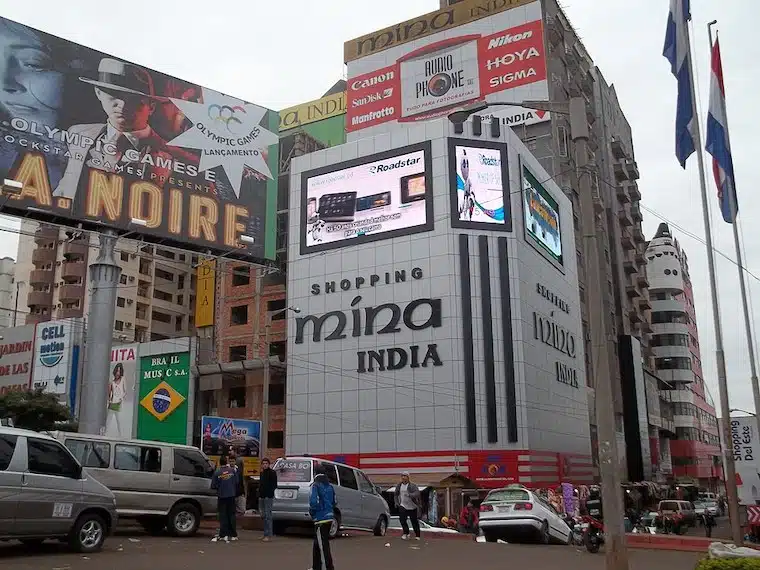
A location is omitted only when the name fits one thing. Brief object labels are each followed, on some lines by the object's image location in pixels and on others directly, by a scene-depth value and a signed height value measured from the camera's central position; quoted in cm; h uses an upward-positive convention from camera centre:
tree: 3712 +264
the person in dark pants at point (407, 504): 1822 -107
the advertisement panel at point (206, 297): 5628 +1213
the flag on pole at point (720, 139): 1928 +787
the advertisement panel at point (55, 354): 5459 +786
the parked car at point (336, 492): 1723 -84
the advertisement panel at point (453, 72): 5156 +2736
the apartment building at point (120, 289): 7588 +1795
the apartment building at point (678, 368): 8112 +992
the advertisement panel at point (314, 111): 6944 +3180
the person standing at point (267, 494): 1584 -68
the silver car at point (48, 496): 1132 -50
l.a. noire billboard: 2742 +1223
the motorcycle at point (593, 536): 1670 -172
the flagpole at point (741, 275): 1942 +480
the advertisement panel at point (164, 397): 4978 +426
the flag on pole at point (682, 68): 1769 +890
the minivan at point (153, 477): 1497 -31
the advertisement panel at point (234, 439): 3400 +102
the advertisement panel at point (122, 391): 5112 +479
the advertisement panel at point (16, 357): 5747 +805
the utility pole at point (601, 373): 940 +107
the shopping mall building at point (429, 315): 3566 +712
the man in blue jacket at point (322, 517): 1072 -81
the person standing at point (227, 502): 1552 -82
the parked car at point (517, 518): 1844 -145
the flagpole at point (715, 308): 1700 +338
